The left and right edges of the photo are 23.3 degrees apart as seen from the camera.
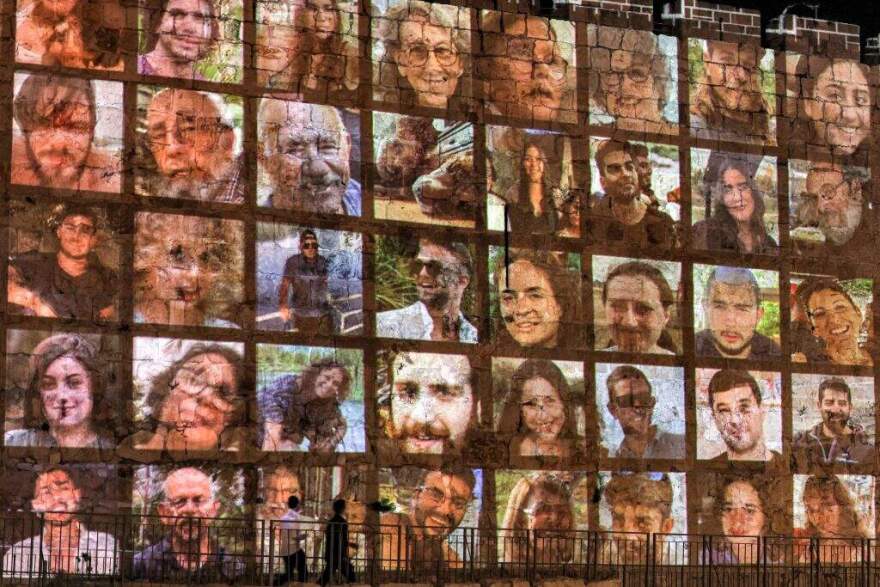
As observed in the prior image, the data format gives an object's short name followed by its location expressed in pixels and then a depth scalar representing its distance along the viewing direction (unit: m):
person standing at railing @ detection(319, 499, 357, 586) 20.84
